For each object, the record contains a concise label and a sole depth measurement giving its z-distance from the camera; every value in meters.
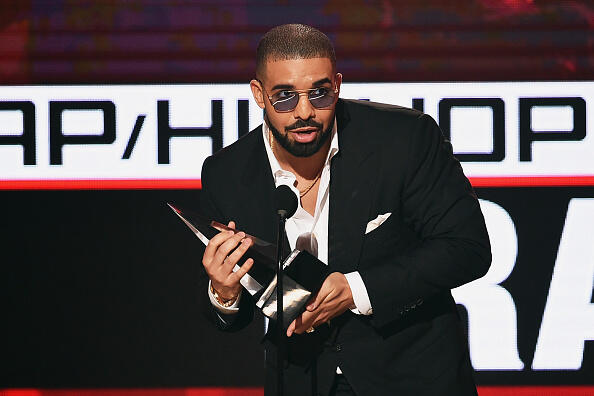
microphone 10.44
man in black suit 10.64
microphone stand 10.44
